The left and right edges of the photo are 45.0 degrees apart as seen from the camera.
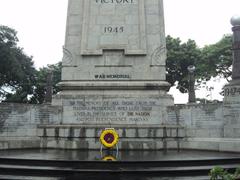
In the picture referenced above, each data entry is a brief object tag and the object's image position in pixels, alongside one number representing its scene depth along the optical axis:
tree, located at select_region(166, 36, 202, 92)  37.88
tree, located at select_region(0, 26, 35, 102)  36.22
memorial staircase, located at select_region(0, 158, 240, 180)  6.38
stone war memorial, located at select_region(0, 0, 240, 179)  11.56
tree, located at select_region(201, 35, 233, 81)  35.50
